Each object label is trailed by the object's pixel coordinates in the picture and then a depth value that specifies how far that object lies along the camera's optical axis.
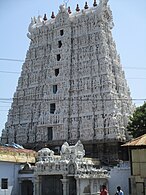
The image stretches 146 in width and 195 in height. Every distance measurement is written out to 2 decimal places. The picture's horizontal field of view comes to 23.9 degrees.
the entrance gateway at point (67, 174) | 29.66
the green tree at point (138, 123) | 39.97
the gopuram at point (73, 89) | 42.84
